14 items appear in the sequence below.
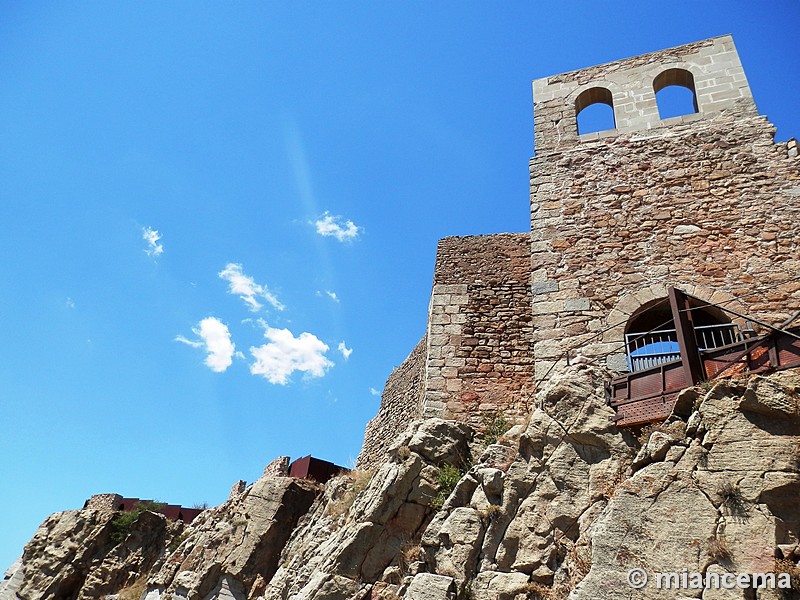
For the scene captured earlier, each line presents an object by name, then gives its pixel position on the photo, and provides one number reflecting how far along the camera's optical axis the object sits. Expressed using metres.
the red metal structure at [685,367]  5.64
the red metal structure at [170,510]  18.33
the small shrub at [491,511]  6.35
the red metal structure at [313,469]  13.20
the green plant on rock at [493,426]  8.28
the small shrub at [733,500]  4.60
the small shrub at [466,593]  5.79
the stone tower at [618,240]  8.03
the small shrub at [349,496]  9.47
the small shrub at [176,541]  14.59
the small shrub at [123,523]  16.81
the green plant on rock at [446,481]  7.45
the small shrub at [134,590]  14.00
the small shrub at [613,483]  5.66
